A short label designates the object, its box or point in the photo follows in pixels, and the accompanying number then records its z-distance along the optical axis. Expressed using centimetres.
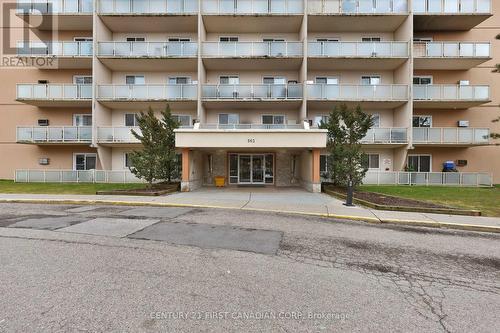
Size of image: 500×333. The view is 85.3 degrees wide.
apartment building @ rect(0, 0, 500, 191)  2003
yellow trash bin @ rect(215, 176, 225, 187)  2070
